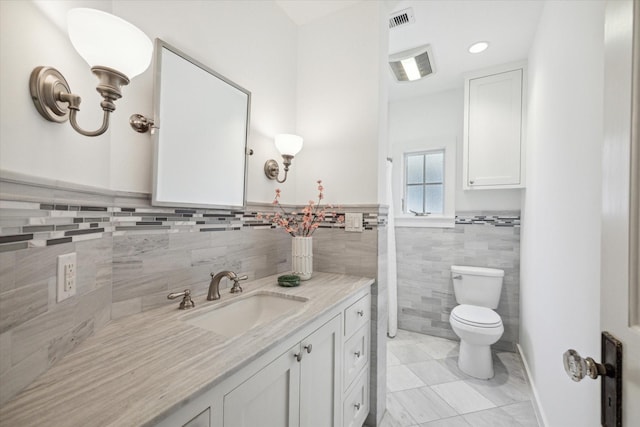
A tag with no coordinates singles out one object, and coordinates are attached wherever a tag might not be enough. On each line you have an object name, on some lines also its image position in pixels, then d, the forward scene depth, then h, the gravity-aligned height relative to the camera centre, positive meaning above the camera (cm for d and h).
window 279 +40
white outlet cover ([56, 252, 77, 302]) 67 -17
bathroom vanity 51 -38
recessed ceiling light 205 +139
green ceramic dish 140 -36
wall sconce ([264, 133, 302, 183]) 164 +42
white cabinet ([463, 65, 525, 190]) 220 +79
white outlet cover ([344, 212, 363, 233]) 166 -3
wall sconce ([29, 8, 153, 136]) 64 +41
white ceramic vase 153 -25
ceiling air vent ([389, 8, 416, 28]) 175 +139
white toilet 195 -78
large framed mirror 104 +37
